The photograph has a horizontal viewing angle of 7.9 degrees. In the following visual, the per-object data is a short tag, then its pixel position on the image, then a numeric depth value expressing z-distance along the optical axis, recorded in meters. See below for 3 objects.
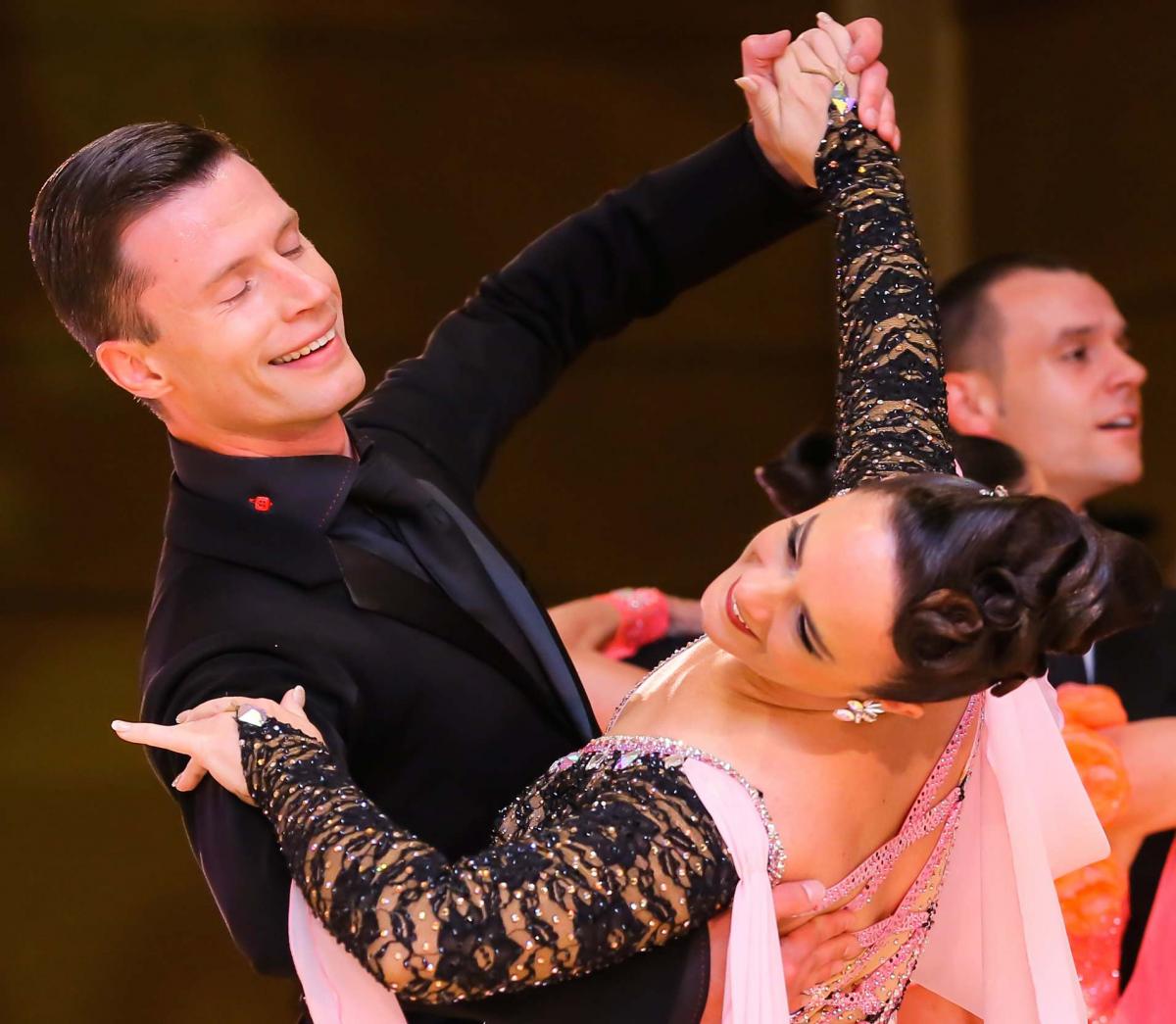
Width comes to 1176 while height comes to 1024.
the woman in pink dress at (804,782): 5.52
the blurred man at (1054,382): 6.64
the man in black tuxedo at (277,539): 5.70
